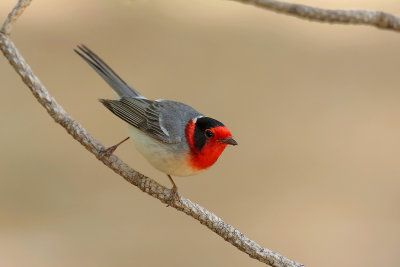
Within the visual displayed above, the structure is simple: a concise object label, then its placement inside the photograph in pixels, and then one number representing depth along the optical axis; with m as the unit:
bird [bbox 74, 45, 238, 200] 6.48
